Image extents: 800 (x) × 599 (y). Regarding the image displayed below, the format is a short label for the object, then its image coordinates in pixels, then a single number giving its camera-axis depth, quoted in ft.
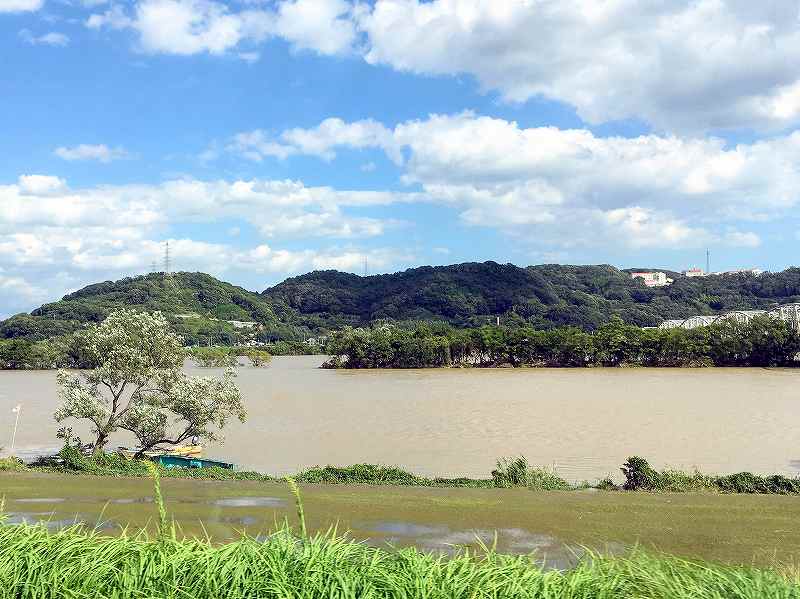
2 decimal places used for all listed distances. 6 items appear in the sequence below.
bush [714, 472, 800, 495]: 56.03
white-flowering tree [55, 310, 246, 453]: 65.36
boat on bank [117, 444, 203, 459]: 70.79
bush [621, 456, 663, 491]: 57.57
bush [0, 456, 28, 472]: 64.80
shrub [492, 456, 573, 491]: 58.18
